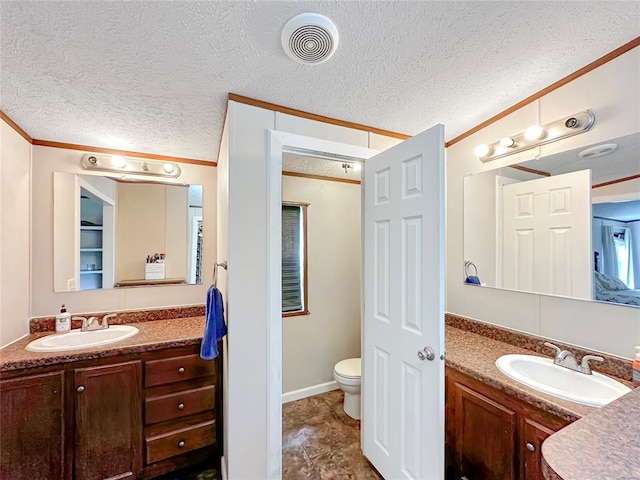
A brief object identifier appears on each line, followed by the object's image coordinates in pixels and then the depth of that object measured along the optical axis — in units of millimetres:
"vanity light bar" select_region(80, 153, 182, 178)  2070
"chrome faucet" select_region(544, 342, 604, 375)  1306
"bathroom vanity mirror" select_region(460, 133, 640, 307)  1291
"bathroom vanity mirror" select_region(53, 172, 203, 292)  2021
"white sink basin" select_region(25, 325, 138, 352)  1595
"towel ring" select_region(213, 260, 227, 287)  2177
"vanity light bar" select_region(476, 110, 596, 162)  1408
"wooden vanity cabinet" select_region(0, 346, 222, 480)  1442
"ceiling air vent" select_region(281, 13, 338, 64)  1010
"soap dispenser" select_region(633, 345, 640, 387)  1152
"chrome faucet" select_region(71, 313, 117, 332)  1929
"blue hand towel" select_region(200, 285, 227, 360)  1516
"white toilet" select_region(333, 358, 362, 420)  2328
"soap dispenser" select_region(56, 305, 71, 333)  1904
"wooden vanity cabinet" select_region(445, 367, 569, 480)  1136
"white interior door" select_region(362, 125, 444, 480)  1317
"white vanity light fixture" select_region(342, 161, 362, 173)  2465
